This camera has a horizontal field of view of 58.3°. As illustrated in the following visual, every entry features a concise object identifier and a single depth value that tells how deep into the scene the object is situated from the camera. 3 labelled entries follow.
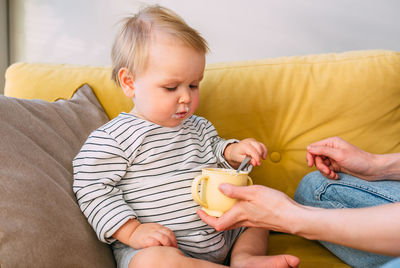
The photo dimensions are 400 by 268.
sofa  1.19
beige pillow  0.69
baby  0.92
